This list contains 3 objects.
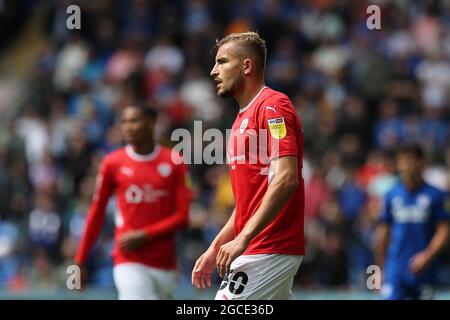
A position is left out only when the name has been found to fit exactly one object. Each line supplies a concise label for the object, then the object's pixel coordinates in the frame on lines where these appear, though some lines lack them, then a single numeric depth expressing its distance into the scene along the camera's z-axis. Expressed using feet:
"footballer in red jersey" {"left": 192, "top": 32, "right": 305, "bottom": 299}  40.86
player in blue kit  67.26
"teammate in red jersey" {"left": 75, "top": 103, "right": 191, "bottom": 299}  61.21
